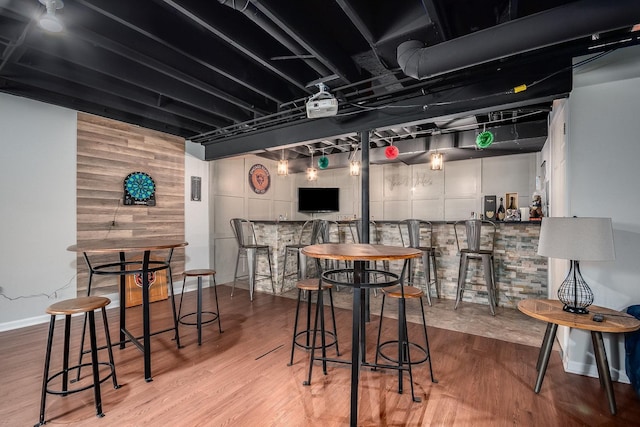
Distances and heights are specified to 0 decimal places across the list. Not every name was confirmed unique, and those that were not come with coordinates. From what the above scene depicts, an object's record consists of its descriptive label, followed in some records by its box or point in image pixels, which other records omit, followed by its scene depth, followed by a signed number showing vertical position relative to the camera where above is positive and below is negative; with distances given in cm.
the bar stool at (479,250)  382 -52
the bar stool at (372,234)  465 -38
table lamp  187 -21
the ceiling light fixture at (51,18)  183 +126
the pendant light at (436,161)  482 +83
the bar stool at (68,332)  179 -78
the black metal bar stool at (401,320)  207 -80
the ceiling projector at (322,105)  282 +103
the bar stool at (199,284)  288 -71
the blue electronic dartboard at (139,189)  423 +33
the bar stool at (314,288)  226 -63
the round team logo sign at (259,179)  637 +74
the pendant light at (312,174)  570 +73
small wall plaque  510 +39
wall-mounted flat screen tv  784 +33
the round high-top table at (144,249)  208 -27
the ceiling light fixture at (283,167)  532 +81
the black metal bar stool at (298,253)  446 -65
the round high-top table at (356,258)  173 -27
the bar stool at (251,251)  458 -65
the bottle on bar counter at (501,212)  570 -1
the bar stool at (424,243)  421 -48
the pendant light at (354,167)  531 +80
